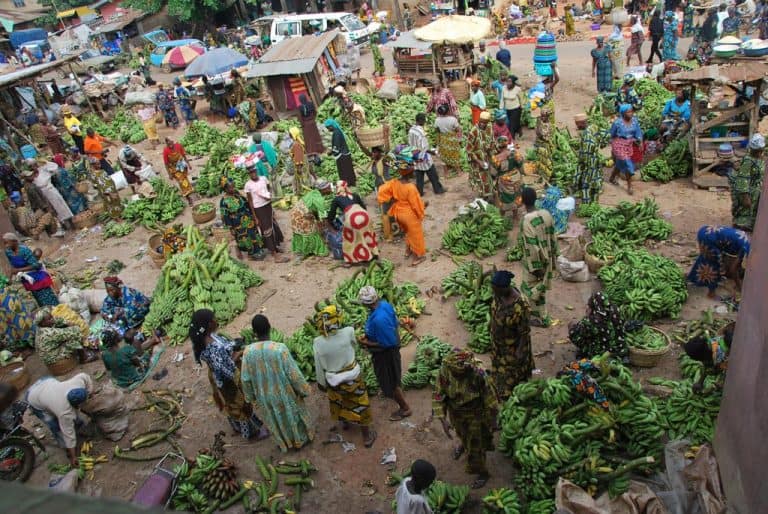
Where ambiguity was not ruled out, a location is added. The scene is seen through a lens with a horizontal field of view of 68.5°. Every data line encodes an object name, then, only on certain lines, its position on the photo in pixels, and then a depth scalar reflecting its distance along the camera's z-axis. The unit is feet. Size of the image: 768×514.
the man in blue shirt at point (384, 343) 18.90
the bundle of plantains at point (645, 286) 22.74
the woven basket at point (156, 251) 33.65
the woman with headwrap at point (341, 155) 37.42
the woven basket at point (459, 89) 51.31
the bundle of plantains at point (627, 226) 27.86
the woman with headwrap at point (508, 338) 18.07
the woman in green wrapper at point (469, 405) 15.99
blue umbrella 57.41
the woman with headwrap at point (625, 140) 31.30
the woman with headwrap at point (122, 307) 27.32
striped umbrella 74.69
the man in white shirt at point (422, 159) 34.40
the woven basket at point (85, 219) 42.83
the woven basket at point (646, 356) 20.08
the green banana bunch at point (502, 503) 15.56
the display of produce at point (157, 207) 41.34
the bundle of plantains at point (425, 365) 21.93
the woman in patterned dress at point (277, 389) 17.89
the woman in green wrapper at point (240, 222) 30.99
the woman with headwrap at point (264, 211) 30.94
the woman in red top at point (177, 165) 41.45
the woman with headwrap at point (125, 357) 23.38
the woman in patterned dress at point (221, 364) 18.60
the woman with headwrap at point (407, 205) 28.32
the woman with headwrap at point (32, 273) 29.84
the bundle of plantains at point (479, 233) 29.99
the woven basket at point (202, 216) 38.17
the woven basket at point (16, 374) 25.95
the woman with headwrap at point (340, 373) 17.80
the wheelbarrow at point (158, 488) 17.95
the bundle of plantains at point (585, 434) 15.44
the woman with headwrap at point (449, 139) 37.22
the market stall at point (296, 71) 52.65
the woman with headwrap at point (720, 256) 22.06
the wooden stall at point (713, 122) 31.01
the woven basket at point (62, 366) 26.08
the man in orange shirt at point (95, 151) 46.75
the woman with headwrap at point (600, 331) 19.97
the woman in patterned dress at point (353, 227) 28.48
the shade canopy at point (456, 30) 48.75
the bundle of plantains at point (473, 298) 23.57
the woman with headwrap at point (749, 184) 24.32
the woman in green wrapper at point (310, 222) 31.53
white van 83.41
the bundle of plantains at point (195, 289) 27.99
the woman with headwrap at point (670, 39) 50.89
